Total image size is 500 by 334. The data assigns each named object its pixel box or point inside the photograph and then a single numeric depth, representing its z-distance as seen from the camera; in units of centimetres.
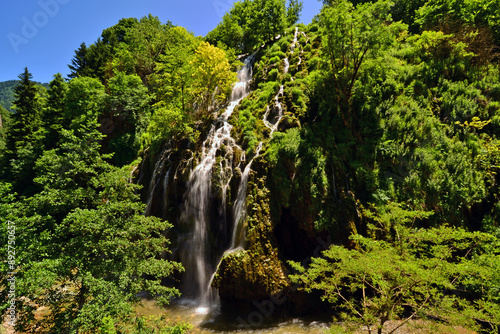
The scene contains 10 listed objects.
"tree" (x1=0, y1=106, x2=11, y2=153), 3058
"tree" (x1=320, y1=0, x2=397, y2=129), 963
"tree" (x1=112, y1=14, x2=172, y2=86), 2391
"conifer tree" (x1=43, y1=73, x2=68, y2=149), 2200
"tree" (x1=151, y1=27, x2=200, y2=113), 1628
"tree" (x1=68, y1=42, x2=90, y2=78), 2920
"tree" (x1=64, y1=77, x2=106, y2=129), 1994
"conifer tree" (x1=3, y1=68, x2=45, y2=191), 2131
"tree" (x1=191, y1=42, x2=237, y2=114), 1505
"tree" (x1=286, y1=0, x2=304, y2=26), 2448
